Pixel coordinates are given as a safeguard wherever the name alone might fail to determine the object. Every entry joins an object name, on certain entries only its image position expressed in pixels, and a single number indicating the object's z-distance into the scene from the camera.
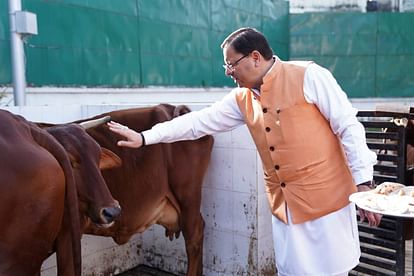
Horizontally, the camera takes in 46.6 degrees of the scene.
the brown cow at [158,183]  3.24
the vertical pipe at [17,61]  5.39
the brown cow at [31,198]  1.69
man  2.04
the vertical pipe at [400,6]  13.52
